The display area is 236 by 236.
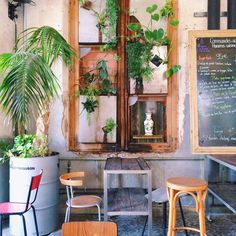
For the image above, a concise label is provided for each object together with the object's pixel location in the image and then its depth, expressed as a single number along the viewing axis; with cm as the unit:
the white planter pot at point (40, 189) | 324
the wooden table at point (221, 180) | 322
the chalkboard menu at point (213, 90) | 376
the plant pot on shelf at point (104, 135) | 421
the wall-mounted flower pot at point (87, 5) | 413
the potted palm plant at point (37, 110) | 324
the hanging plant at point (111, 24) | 408
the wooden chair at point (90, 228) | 158
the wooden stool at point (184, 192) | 255
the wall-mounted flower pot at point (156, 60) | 415
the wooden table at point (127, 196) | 297
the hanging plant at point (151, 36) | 406
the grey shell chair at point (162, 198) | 306
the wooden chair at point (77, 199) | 295
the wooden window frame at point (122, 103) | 417
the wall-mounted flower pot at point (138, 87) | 421
